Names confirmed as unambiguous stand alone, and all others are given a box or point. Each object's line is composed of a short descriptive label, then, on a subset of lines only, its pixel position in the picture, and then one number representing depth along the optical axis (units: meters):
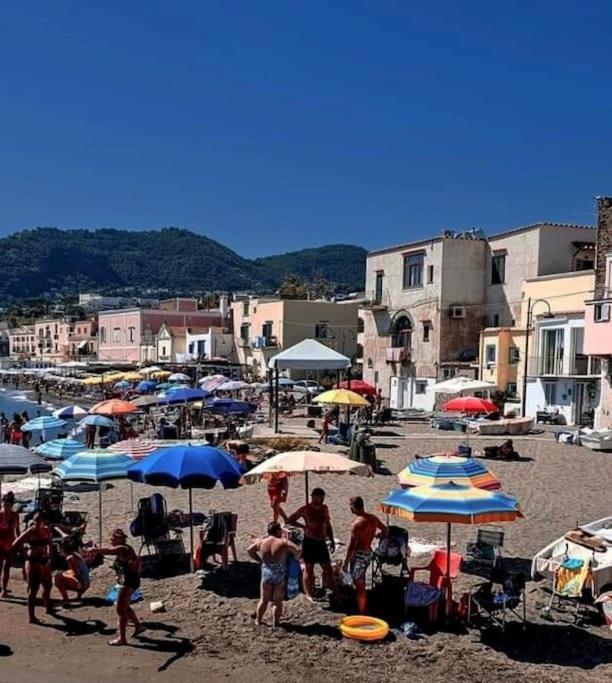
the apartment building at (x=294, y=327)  60.31
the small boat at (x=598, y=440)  24.66
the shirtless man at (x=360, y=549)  9.00
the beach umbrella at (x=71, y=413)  26.86
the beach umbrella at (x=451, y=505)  8.34
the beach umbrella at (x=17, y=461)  11.80
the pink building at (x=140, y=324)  79.75
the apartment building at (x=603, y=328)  28.38
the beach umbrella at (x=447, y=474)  9.46
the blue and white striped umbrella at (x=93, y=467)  11.39
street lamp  35.75
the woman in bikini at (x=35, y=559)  9.08
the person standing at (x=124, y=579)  8.30
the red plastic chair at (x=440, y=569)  9.12
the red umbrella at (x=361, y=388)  29.17
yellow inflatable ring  8.35
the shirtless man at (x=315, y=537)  9.37
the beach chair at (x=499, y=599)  8.55
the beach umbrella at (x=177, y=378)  46.06
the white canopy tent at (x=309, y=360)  24.80
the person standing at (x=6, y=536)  10.09
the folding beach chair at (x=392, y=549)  9.59
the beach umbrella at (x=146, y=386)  42.25
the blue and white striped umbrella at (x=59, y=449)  16.42
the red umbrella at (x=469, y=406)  22.53
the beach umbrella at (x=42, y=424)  22.26
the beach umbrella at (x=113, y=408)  23.10
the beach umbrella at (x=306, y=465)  10.37
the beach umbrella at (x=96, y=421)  23.61
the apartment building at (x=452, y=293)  41.16
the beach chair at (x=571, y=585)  9.06
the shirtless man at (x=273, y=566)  8.54
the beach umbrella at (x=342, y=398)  22.21
